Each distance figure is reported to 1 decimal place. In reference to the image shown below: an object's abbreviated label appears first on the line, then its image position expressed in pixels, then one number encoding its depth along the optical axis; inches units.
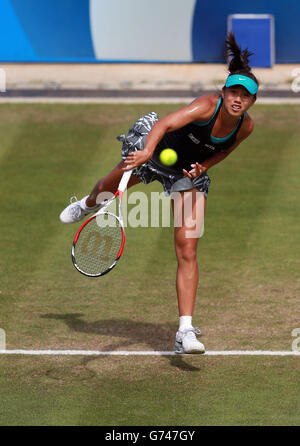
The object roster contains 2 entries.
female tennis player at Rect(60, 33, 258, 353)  667.4
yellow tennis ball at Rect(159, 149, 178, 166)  697.0
